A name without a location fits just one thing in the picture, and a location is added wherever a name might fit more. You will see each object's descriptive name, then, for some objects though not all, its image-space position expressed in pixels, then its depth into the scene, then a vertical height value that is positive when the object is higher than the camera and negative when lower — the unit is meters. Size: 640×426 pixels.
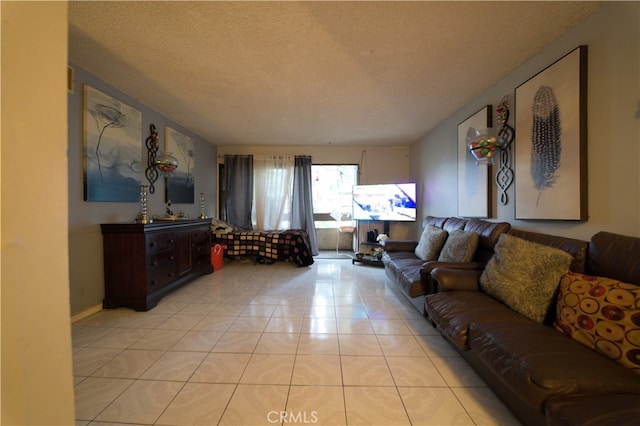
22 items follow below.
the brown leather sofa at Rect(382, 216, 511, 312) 1.95 -0.54
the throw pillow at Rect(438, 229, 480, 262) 2.13 -0.36
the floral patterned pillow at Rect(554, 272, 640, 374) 0.98 -0.51
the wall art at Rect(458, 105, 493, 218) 2.41 +0.43
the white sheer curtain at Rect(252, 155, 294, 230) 4.79 +0.43
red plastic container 3.79 -0.77
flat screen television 4.11 +0.17
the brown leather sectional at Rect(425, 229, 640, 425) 0.81 -0.65
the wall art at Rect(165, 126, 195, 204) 3.31 +0.68
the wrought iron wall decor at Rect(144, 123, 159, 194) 2.91 +0.73
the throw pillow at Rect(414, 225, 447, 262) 2.63 -0.40
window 5.55 +0.50
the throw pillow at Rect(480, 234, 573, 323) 1.33 -0.42
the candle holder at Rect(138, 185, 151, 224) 2.47 +0.07
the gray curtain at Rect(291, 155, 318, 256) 4.73 +0.23
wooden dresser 2.29 -0.55
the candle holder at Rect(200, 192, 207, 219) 3.90 +0.17
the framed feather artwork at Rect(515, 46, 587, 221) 1.51 +0.52
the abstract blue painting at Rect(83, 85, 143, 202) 2.17 +0.66
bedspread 4.03 -0.61
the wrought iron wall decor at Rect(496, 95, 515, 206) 2.12 +0.61
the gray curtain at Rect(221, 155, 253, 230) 4.77 +0.45
